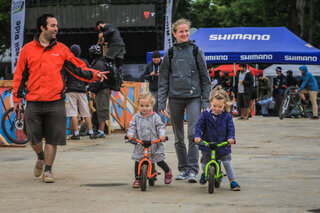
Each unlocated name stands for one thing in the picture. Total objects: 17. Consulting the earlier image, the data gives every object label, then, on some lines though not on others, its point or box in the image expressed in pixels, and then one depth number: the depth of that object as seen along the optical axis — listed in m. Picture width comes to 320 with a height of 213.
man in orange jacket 7.21
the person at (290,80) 24.28
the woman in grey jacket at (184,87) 7.29
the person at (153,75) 13.67
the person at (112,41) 13.13
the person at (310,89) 20.55
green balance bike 6.32
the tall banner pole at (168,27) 24.92
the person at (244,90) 20.38
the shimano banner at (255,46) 21.31
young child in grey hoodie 6.86
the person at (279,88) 24.91
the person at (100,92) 12.67
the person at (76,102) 12.30
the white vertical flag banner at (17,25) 25.17
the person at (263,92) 25.91
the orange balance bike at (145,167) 6.53
